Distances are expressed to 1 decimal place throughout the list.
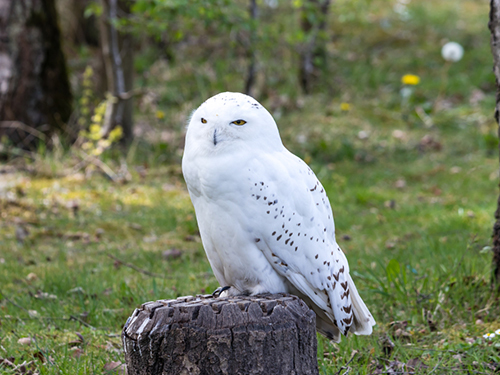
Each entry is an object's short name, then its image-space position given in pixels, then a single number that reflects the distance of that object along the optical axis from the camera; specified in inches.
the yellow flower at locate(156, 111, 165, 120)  660.9
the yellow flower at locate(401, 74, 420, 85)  801.6
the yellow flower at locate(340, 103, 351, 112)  749.6
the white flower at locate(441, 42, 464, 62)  776.9
